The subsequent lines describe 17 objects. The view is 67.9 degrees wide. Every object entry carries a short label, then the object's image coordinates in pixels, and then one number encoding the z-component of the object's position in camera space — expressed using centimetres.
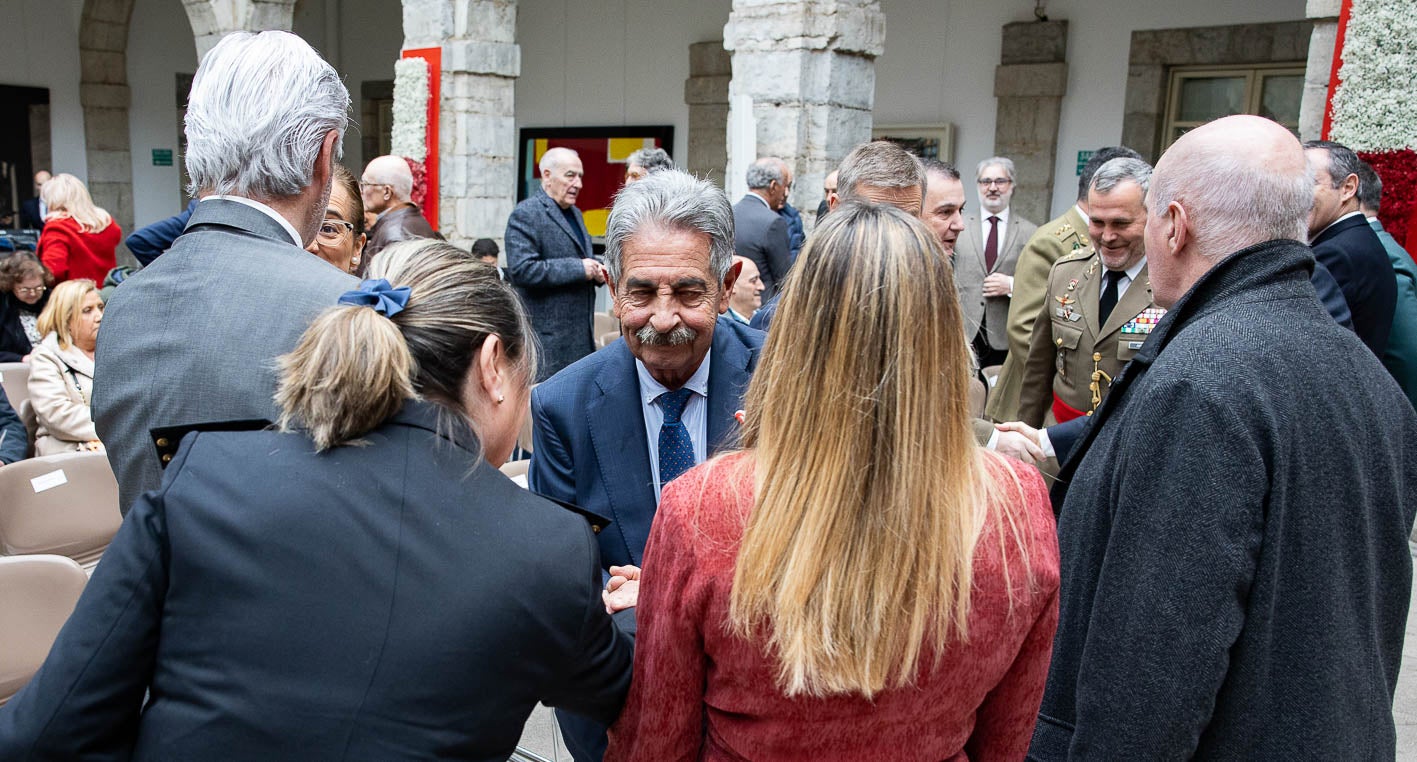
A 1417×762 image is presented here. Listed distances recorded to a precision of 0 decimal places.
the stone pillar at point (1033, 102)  905
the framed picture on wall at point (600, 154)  1160
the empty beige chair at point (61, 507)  321
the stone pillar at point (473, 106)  841
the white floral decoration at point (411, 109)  852
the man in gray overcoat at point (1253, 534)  151
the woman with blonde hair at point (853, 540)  116
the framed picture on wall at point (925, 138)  975
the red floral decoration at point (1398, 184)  478
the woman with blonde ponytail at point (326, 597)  112
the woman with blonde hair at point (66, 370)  429
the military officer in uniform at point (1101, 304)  300
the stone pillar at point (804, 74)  673
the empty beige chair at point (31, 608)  243
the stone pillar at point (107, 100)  1306
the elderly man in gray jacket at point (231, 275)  152
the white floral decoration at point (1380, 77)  476
